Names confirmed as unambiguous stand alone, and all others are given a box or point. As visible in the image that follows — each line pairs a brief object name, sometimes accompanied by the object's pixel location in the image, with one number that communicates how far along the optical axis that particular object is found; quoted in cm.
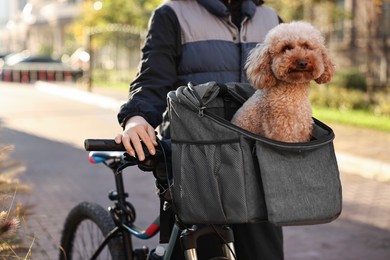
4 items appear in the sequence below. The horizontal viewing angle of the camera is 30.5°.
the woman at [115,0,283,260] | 277
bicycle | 233
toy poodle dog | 225
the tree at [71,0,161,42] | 3366
